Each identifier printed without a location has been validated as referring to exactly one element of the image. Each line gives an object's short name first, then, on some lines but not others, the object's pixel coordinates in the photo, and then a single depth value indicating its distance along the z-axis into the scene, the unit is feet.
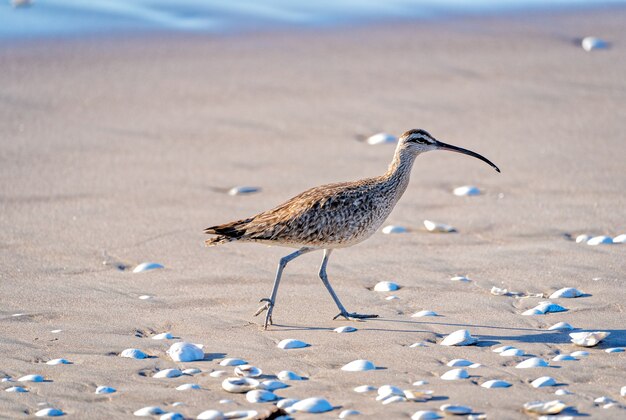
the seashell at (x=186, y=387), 41.41
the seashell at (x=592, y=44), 99.81
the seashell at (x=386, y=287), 55.16
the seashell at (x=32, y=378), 42.55
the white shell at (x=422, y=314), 50.91
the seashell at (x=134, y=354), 45.39
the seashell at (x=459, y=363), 43.73
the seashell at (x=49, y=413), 39.11
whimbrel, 52.85
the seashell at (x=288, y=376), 42.68
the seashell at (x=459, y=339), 46.44
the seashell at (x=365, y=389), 41.14
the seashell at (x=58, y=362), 44.73
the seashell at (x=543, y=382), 40.96
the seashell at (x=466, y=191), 69.67
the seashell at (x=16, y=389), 41.29
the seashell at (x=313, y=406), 38.88
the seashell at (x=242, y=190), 71.05
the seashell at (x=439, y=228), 63.93
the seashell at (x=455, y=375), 42.14
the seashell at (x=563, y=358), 44.04
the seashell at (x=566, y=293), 52.65
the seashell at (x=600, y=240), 60.08
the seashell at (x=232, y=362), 44.57
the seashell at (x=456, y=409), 38.30
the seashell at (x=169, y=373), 43.06
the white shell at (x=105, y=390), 41.29
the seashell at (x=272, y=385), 41.45
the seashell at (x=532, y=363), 43.24
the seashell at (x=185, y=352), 44.88
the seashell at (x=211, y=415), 38.32
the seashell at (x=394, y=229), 64.28
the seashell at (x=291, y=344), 47.09
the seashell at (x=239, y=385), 41.19
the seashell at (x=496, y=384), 41.01
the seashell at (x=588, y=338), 45.52
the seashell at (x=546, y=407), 38.17
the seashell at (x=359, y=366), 43.65
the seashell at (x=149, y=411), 39.04
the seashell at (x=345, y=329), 49.52
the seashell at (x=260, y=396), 40.19
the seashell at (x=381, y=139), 79.36
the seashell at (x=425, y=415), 37.93
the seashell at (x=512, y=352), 44.83
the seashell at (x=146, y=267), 58.39
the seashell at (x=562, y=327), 48.08
